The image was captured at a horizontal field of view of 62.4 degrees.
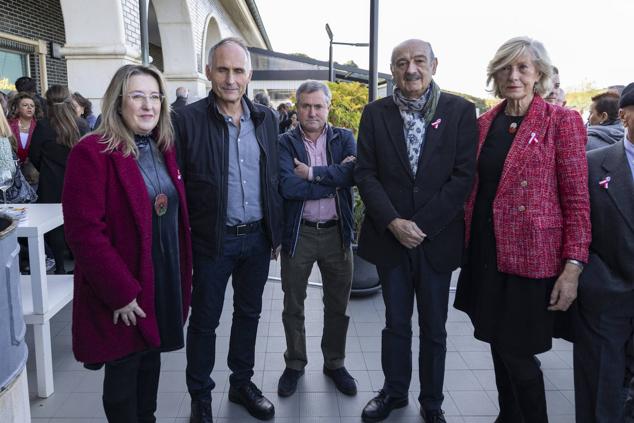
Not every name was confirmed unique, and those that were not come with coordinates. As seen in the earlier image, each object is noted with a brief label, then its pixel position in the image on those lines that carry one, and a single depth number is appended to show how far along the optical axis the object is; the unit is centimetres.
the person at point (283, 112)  1166
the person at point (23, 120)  539
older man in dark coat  258
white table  299
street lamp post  1317
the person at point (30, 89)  557
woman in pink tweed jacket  223
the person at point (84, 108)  635
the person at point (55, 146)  518
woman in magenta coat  206
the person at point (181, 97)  825
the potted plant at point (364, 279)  480
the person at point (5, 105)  555
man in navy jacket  299
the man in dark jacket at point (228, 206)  263
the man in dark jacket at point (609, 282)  215
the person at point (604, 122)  348
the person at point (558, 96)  406
